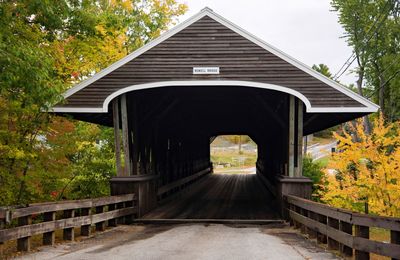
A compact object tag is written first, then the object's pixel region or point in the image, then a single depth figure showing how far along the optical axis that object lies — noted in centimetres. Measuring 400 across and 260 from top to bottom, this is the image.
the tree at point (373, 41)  3784
